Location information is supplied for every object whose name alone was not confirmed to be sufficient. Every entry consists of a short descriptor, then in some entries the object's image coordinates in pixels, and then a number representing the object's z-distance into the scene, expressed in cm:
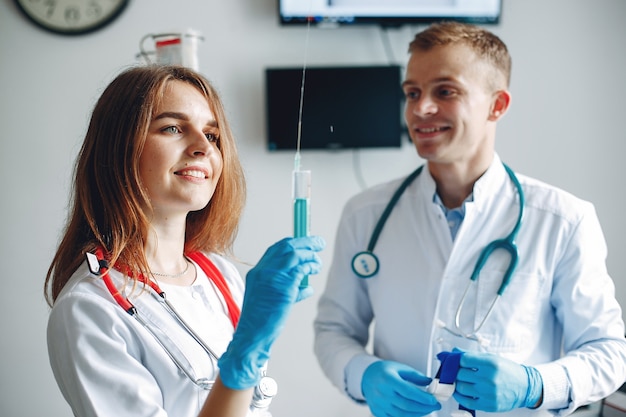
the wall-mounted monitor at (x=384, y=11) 208
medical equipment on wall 180
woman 94
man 137
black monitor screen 211
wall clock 207
